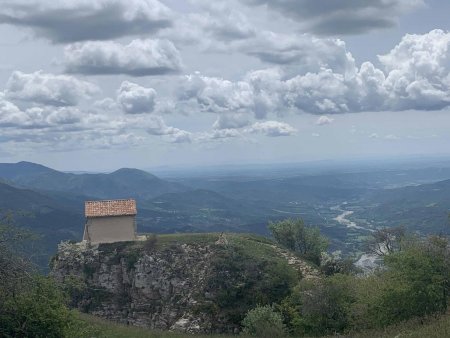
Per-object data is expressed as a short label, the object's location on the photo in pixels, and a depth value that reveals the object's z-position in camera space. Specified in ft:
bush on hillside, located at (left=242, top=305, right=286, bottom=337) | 99.27
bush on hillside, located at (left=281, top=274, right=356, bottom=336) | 99.19
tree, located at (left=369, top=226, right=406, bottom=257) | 229.86
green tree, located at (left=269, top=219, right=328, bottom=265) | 230.07
